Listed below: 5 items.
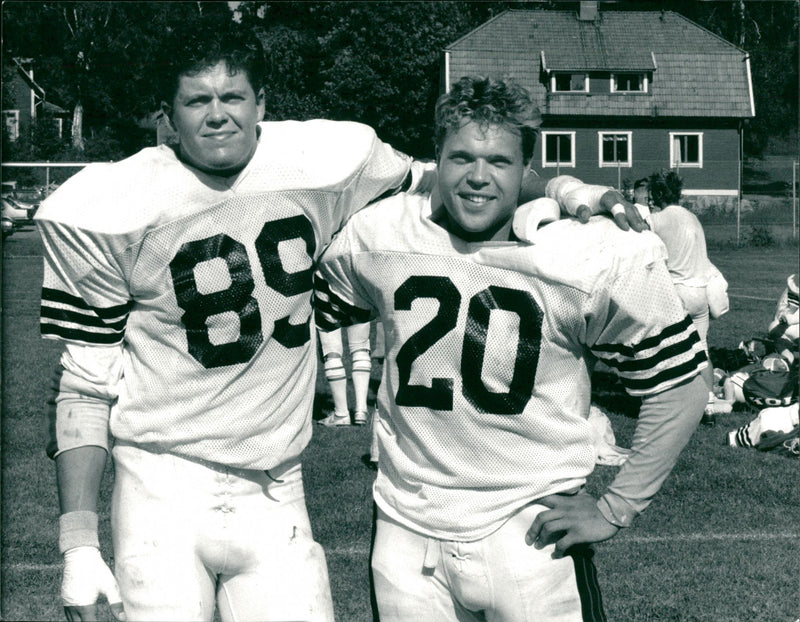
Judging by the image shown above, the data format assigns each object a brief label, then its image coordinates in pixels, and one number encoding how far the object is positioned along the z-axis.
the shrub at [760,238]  26.42
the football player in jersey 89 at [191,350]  2.83
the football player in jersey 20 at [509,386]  2.70
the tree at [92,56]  38.06
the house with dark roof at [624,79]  36.53
